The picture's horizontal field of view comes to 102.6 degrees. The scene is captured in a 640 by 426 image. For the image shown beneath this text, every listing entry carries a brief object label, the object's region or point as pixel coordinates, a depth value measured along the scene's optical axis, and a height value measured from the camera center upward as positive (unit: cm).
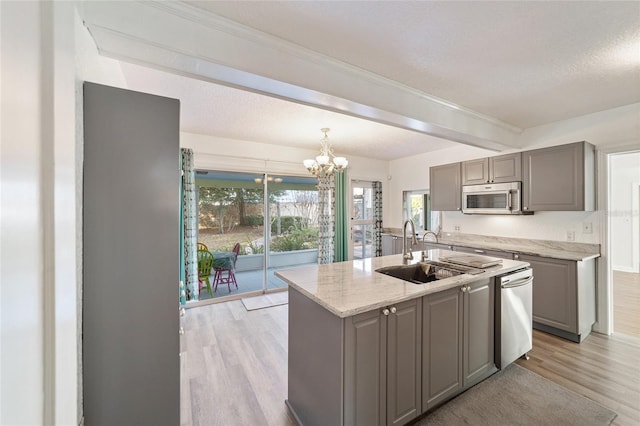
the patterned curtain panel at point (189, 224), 380 -17
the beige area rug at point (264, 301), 398 -145
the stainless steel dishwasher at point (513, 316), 223 -95
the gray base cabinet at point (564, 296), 279 -95
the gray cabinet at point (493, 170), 343 +62
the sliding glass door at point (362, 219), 567 -15
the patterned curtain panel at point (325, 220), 506 -14
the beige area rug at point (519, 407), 181 -146
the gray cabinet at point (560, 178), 291 +41
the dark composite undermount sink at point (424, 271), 229 -54
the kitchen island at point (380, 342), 145 -85
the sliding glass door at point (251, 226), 434 -25
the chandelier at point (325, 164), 350 +68
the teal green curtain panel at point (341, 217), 516 -9
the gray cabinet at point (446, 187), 417 +43
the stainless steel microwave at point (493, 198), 342 +20
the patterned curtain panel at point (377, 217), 586 -10
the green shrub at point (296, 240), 498 -56
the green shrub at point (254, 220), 467 -13
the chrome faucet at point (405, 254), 249 -43
